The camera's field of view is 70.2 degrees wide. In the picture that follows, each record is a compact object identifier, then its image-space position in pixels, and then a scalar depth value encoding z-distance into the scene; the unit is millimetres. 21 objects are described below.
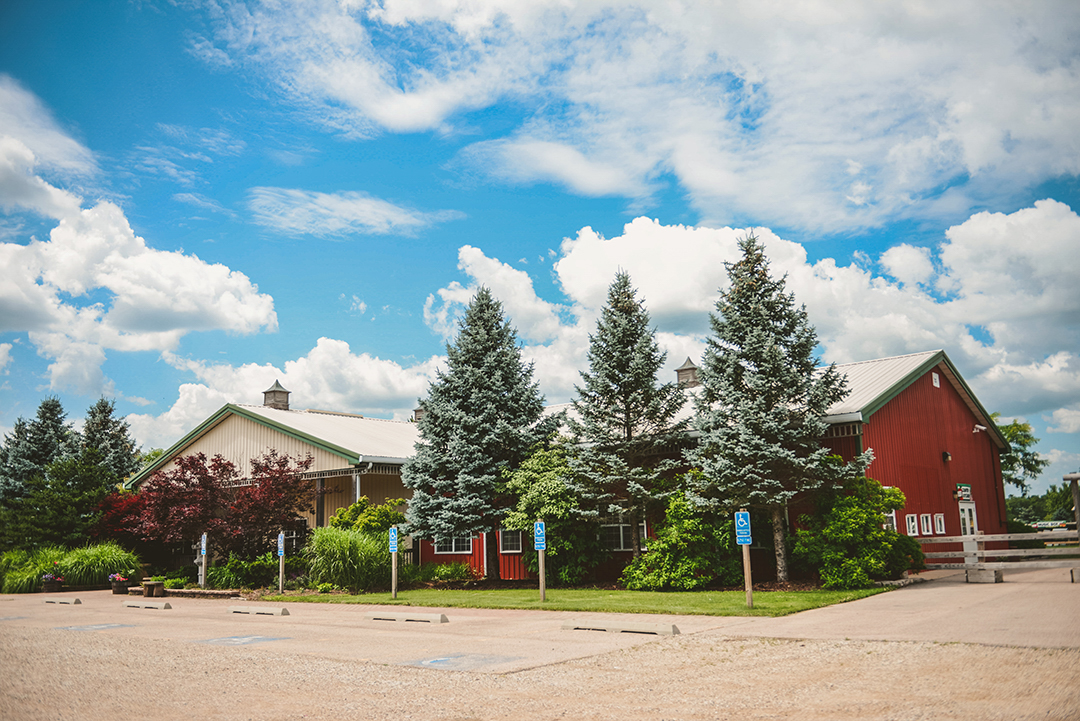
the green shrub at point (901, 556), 18930
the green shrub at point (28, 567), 26619
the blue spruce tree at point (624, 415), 20797
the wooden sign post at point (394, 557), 20500
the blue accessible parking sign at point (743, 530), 14922
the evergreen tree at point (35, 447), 41656
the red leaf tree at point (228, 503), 25234
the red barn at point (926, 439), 20859
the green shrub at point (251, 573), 24594
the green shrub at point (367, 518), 23781
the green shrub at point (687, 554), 19203
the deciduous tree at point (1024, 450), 52781
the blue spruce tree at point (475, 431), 23281
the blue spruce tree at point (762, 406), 18438
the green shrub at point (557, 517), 21062
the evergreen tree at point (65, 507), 29875
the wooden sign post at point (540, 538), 18438
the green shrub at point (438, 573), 24250
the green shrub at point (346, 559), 22375
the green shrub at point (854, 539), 17672
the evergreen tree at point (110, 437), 42000
